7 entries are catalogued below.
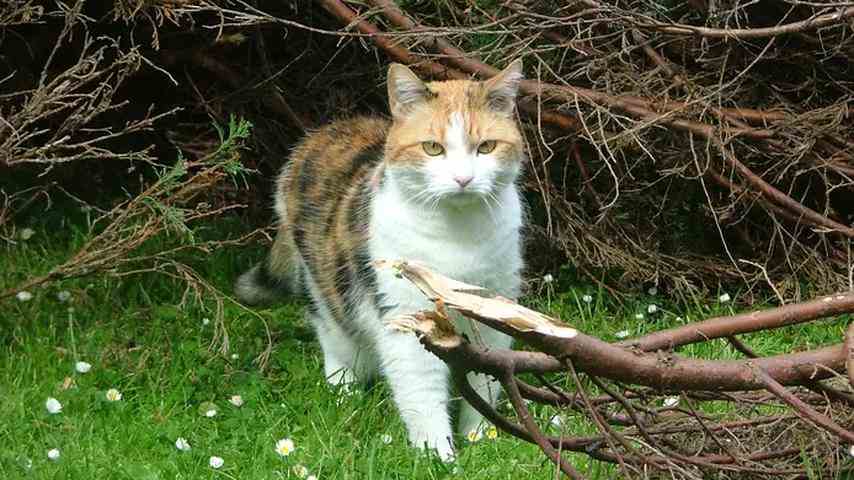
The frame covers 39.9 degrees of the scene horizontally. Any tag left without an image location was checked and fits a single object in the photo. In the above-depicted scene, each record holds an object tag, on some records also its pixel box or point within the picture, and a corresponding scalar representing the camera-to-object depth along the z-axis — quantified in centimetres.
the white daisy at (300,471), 321
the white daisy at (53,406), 363
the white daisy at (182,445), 342
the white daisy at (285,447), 342
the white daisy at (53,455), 329
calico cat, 359
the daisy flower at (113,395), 379
